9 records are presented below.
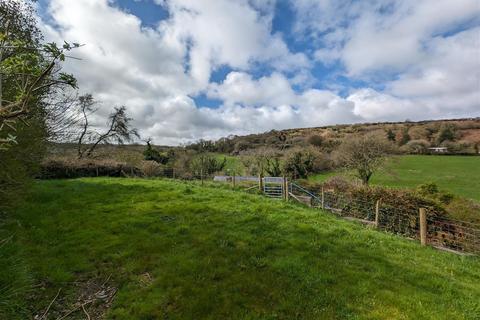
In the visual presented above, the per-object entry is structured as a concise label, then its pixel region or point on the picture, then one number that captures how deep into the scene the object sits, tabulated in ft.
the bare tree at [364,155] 86.53
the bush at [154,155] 135.33
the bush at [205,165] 137.08
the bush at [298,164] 114.62
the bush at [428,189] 48.71
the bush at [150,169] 105.04
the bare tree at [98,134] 107.65
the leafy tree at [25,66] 7.15
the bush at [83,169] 79.05
